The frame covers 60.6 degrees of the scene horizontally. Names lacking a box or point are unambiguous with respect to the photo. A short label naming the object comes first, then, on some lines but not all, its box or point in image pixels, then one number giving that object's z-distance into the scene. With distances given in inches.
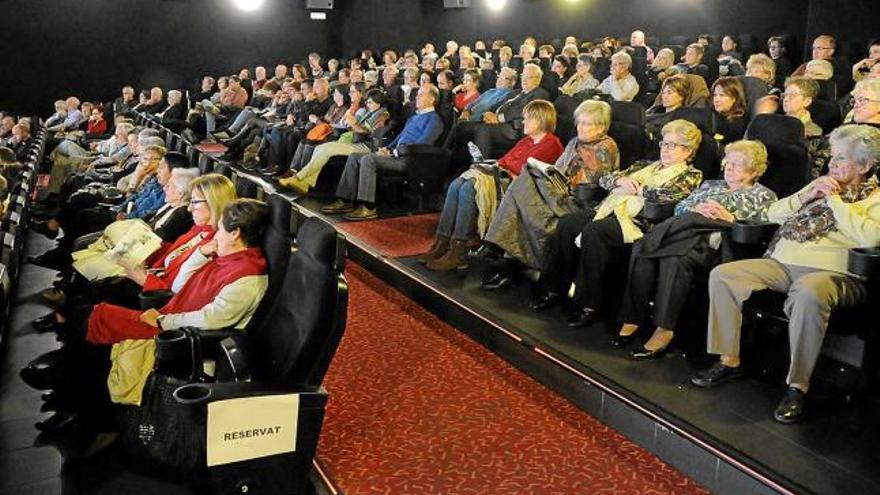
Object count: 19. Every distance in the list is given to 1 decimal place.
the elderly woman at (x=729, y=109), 143.3
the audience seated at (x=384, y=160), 211.0
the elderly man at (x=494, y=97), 241.0
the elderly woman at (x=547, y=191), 137.3
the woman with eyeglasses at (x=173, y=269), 109.7
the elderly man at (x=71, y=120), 388.2
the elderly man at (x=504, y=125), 187.9
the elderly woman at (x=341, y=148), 239.6
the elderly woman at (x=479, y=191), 153.4
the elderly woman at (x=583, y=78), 264.6
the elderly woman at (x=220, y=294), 89.0
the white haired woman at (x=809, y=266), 92.0
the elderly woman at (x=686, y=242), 108.6
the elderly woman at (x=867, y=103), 124.3
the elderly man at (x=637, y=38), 357.7
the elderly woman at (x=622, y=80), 244.5
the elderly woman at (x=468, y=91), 259.3
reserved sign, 68.6
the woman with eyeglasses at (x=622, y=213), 120.3
